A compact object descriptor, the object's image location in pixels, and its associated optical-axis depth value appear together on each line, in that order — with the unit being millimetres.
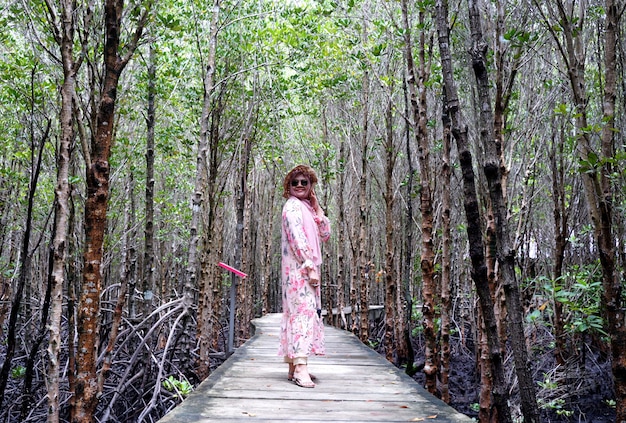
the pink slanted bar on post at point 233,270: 6114
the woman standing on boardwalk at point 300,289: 3910
